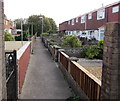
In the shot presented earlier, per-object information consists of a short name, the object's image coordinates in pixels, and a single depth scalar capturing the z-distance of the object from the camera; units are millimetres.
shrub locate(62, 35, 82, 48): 11538
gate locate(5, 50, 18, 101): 3302
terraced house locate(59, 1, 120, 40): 16508
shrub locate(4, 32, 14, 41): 18864
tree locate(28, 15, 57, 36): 43427
